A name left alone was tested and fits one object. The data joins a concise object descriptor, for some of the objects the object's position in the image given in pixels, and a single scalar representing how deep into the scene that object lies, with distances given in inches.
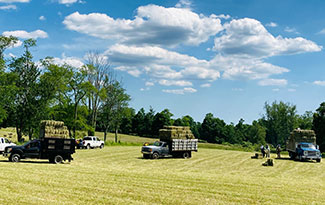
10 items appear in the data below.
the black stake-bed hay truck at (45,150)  1024.2
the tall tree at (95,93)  2768.2
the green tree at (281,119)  4077.3
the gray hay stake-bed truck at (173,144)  1291.8
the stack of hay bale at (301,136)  1488.7
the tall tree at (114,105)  3120.1
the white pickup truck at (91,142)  1854.1
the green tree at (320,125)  2428.8
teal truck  1366.9
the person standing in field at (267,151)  1532.9
